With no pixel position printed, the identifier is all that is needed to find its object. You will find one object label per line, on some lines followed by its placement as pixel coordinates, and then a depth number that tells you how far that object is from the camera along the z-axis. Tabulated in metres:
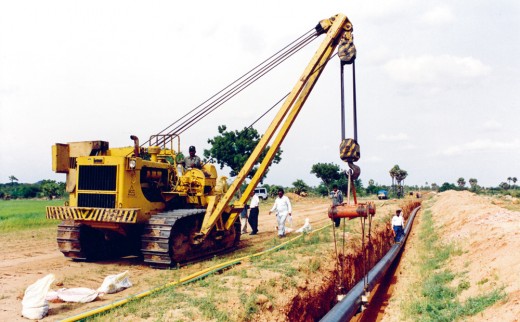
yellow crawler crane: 10.08
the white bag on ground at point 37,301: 6.48
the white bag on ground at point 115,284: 7.91
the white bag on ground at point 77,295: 7.27
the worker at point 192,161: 12.95
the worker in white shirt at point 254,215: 17.14
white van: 46.69
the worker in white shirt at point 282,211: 15.08
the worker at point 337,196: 15.45
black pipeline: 6.90
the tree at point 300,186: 61.95
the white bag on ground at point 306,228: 15.83
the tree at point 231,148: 42.34
